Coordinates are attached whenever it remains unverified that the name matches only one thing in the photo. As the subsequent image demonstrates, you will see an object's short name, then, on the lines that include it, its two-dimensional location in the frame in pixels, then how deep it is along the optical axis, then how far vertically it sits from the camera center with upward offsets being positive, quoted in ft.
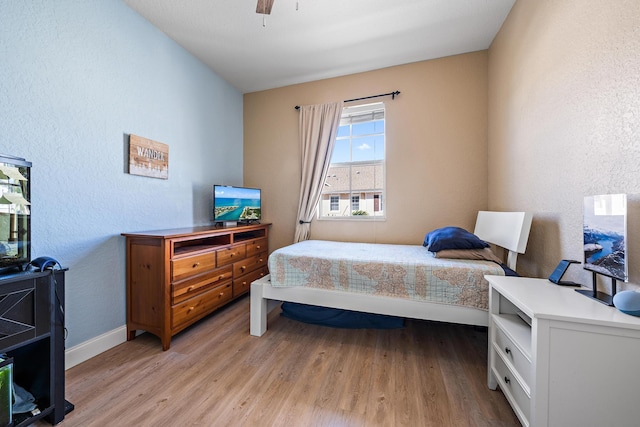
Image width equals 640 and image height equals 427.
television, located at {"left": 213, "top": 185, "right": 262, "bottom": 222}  9.16 +0.31
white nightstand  2.81 -1.97
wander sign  6.75 +1.66
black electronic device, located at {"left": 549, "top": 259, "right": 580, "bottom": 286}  4.25 -1.16
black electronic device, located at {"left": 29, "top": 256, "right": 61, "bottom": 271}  3.89 -0.88
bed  5.56 -1.84
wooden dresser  6.03 -1.96
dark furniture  3.49 -1.95
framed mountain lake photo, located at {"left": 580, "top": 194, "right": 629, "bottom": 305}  3.27 -0.42
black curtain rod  9.71 +4.91
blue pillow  6.42 -0.85
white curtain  10.46 +2.70
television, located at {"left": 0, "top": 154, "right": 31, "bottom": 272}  3.68 -0.02
